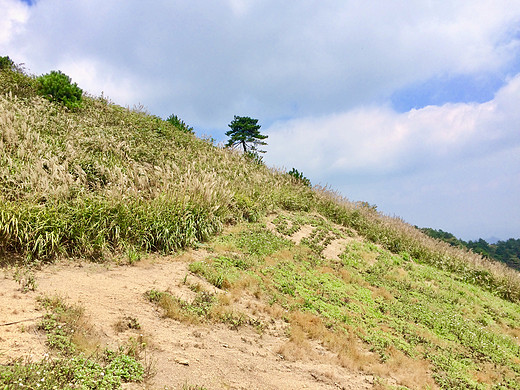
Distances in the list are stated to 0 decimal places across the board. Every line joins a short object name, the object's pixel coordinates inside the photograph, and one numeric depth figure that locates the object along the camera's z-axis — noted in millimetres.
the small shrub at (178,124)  18617
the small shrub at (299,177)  16891
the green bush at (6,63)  17422
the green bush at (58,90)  14445
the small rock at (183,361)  3686
